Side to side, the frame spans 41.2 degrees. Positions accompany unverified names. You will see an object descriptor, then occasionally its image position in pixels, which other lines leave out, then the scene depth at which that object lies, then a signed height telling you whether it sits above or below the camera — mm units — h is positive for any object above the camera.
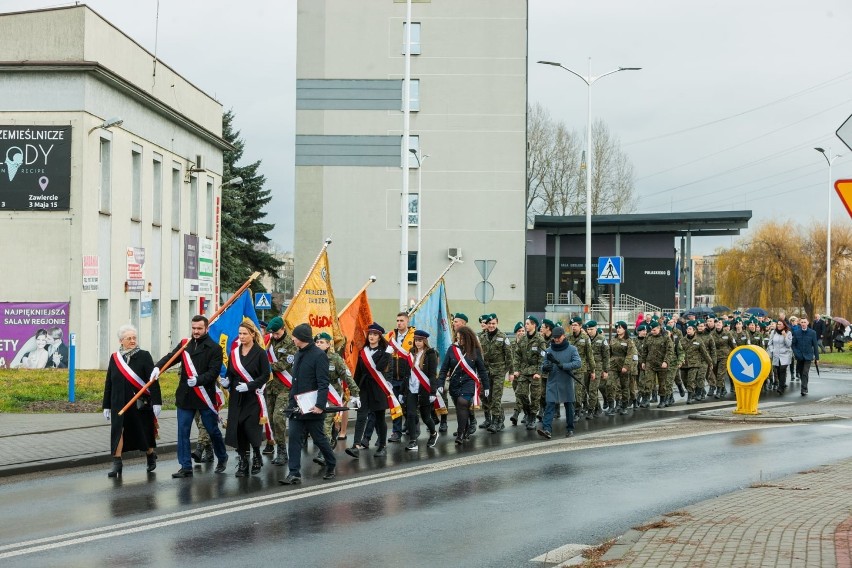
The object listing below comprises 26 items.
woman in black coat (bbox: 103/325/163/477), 12883 -1069
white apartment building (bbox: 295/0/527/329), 53000 +7616
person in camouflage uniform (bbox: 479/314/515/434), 18297 -971
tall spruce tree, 61938 +4560
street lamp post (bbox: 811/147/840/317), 60875 +1512
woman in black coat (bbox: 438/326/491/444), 16375 -1021
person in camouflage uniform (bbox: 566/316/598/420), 19844 -1080
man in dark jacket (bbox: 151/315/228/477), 12750 -930
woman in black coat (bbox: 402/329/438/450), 15742 -1190
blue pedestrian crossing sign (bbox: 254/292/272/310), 44062 +60
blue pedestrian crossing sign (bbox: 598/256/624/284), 28078 +830
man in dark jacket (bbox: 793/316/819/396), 26797 -993
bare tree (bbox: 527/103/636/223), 76250 +8839
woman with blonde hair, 12625 -1034
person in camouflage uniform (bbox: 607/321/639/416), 21844 -1197
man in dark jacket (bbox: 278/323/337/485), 12336 -917
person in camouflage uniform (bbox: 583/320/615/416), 20969 -1061
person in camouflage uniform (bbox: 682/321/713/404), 24703 -1206
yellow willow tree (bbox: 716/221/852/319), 67062 +2212
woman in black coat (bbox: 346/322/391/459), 15164 -1137
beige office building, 28188 +3350
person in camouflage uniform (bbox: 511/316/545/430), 18438 -998
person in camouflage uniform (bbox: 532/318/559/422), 18969 -600
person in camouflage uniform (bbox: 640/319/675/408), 23109 -968
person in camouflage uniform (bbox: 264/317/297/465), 13758 -928
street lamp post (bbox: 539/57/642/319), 37750 +3848
